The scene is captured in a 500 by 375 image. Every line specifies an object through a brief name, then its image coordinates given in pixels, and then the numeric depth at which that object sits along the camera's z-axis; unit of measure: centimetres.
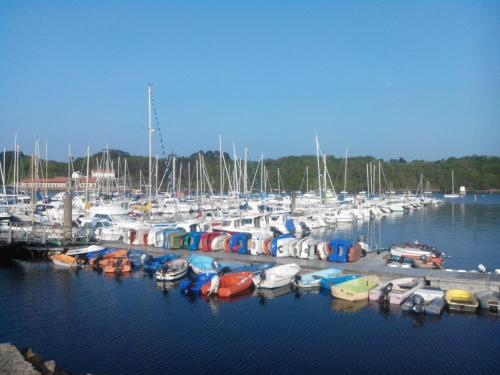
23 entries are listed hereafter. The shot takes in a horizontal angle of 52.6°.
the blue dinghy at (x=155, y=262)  2925
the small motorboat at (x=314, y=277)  2512
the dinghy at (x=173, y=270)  2655
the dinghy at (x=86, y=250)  3238
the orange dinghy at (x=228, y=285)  2381
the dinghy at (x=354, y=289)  2275
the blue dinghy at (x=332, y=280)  2438
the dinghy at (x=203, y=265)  2719
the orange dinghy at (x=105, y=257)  3046
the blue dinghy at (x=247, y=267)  2679
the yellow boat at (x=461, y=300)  2089
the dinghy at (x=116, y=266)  2905
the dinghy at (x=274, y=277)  2506
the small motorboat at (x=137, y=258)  3054
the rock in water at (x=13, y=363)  1260
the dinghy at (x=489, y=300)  2058
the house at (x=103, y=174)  8719
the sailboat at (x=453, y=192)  13092
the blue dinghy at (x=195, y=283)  2444
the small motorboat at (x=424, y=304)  2060
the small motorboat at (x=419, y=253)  2830
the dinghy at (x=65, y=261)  3070
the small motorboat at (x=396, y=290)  2205
